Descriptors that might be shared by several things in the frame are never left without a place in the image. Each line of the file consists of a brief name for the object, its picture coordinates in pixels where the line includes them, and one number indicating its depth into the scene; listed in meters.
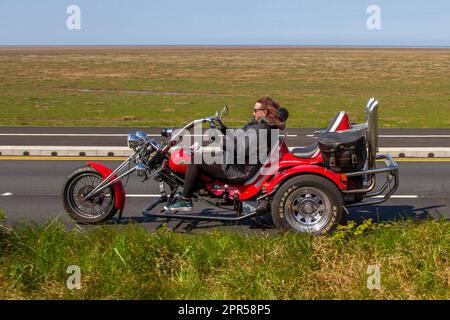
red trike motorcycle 7.73
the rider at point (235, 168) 8.06
